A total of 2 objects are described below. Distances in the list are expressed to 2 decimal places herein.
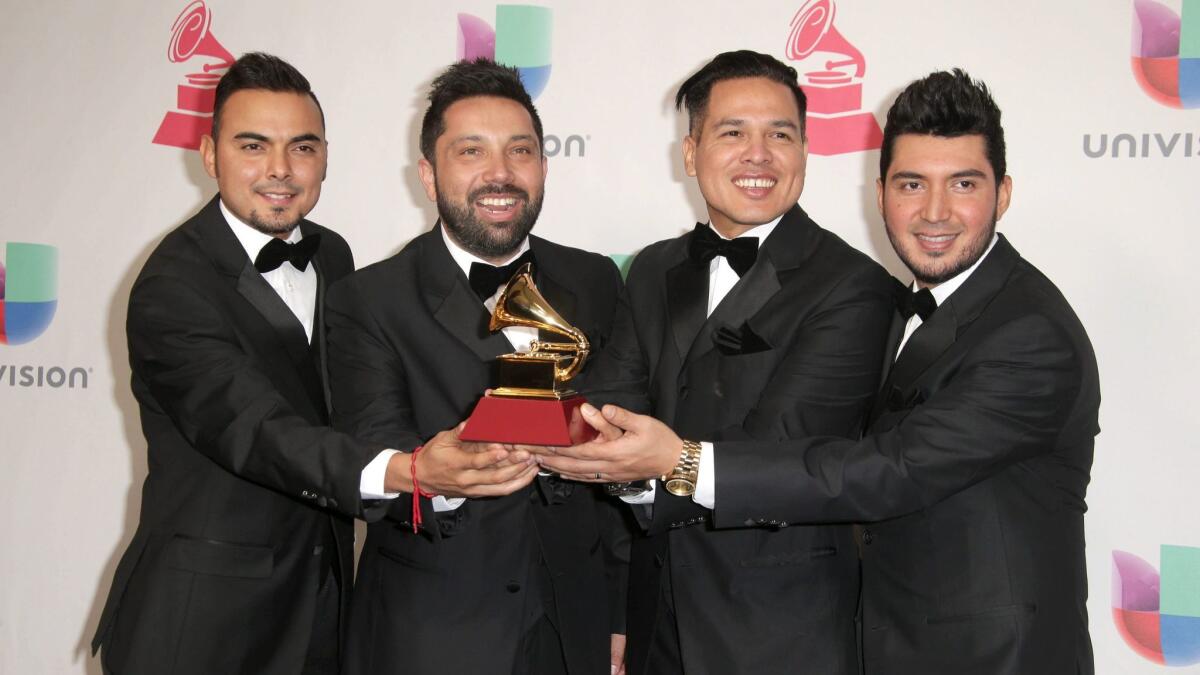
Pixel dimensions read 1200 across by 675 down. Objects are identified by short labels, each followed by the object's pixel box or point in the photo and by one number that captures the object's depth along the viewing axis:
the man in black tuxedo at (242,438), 2.68
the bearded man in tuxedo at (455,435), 2.58
